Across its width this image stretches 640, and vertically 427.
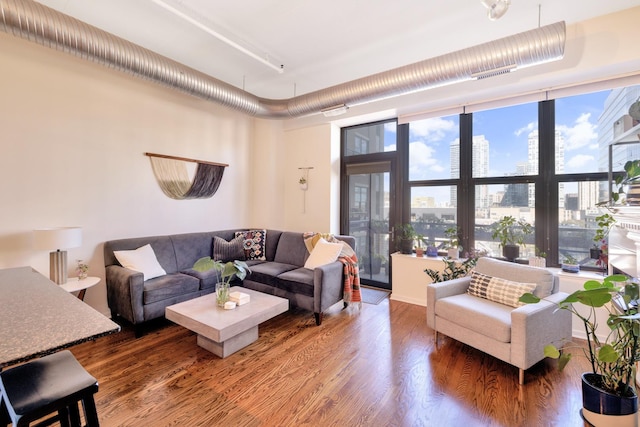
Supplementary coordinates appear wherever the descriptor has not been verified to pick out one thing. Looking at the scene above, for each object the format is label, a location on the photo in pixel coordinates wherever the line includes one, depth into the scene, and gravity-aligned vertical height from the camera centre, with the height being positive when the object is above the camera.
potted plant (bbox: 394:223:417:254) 3.93 -0.39
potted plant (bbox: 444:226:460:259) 3.57 -0.41
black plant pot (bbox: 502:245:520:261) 3.21 -0.46
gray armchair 2.05 -0.86
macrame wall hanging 3.70 +0.50
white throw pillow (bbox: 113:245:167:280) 3.04 -0.56
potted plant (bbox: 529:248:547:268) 3.05 -0.52
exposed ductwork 2.19 +1.45
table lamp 2.49 -0.30
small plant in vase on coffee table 2.47 -0.55
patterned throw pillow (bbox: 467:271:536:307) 2.41 -0.70
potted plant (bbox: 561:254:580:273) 2.91 -0.56
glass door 4.43 -0.08
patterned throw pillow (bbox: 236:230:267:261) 4.22 -0.50
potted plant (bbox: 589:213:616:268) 2.60 -0.23
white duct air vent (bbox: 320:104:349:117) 3.50 +1.33
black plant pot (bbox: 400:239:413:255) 3.92 -0.49
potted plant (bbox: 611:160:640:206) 2.10 +0.24
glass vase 2.66 -0.80
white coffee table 2.29 -0.94
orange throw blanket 3.41 -0.80
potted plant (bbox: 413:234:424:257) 3.81 -0.49
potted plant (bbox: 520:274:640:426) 1.54 -0.91
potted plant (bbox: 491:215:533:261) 3.23 -0.26
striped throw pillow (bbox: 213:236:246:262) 4.00 -0.56
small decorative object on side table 2.83 -0.62
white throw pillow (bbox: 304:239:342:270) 3.46 -0.54
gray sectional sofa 2.80 -0.77
